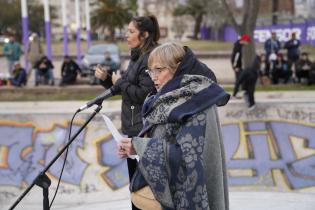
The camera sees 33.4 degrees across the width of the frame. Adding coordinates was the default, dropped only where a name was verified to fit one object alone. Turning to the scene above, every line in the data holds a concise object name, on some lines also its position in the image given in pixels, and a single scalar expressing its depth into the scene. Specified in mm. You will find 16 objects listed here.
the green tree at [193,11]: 58656
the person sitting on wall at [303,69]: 13617
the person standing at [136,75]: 3586
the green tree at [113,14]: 41781
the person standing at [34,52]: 16842
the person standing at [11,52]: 18047
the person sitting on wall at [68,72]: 15492
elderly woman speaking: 2402
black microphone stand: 3121
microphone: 3137
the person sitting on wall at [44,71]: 15664
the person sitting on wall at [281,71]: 14424
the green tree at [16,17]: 64562
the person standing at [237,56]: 13078
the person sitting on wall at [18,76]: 14613
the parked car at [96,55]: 18422
